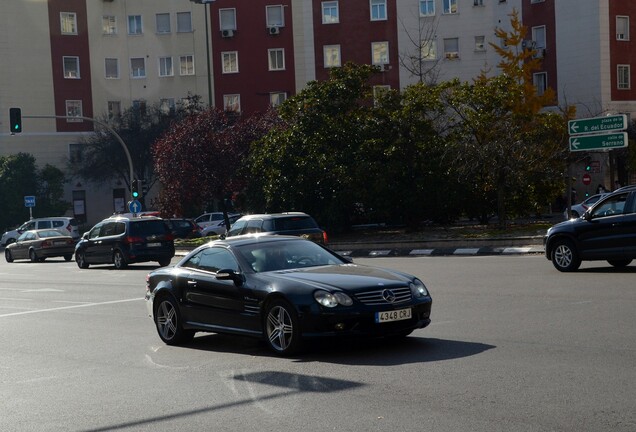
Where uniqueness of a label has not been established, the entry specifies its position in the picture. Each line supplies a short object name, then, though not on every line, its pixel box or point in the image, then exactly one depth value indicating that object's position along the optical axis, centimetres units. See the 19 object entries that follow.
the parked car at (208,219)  5725
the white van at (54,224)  5634
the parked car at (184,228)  5309
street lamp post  4835
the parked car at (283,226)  2800
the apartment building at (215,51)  6769
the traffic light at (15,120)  4253
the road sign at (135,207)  4819
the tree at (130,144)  7006
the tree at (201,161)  4959
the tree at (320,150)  4091
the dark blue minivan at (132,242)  3356
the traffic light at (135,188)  4847
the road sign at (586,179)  5900
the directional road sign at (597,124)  2706
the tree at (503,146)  3616
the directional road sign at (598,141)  2711
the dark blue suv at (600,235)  1984
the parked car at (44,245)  4388
